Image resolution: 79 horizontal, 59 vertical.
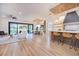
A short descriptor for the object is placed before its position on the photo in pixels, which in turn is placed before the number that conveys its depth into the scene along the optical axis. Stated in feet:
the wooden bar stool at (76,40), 3.40
